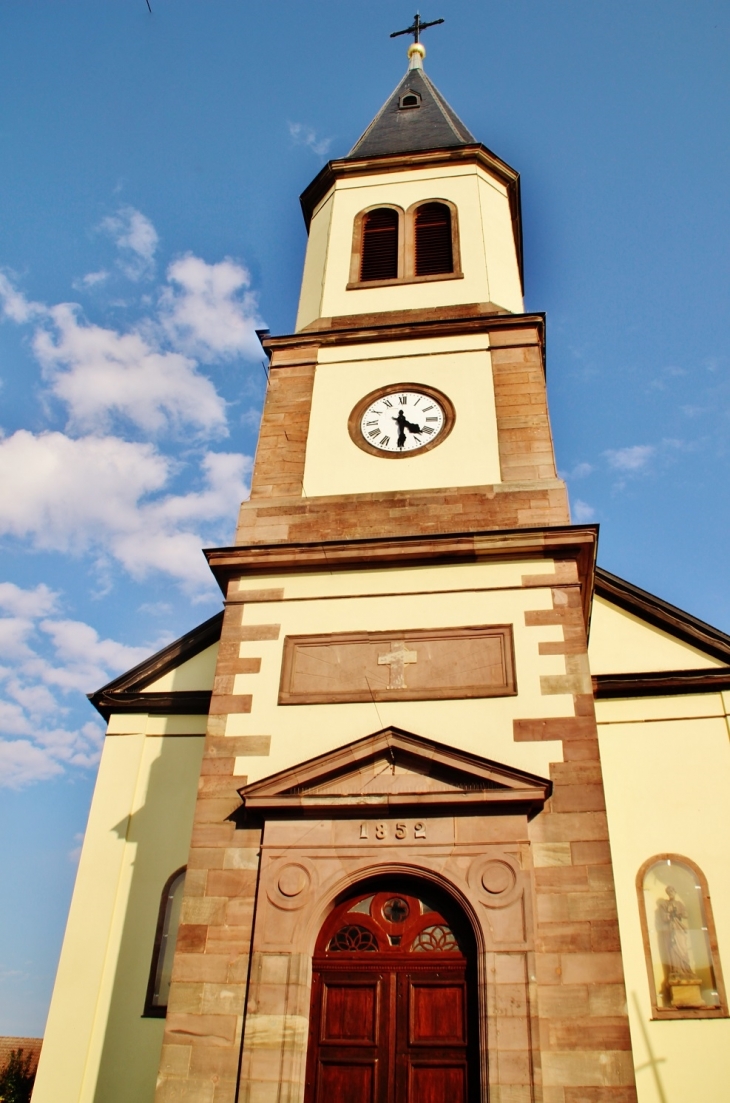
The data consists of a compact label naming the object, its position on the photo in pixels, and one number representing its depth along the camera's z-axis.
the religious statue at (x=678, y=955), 10.79
